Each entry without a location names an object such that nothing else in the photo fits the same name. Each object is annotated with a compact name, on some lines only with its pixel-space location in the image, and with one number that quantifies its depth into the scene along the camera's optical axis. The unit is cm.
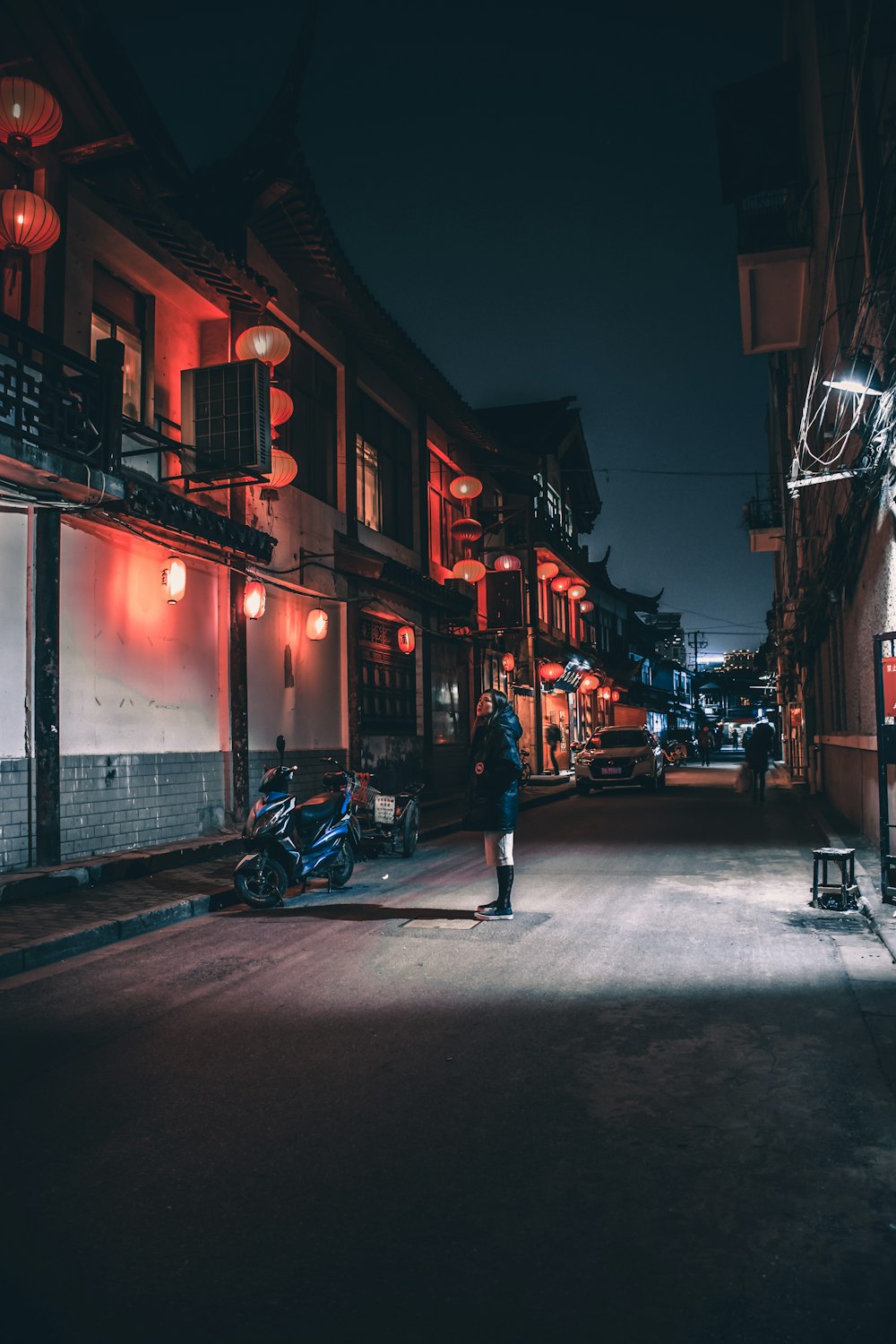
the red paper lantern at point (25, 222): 960
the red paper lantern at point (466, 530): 2614
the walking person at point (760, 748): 2311
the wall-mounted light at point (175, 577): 1212
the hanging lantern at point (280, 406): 1377
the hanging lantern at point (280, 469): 1431
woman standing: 886
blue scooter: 973
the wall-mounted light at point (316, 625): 1670
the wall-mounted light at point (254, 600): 1428
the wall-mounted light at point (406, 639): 2122
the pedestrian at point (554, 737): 3553
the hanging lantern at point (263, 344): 1352
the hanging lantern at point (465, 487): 2416
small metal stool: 901
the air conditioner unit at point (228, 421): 1288
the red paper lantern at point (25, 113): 945
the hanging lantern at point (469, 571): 2548
